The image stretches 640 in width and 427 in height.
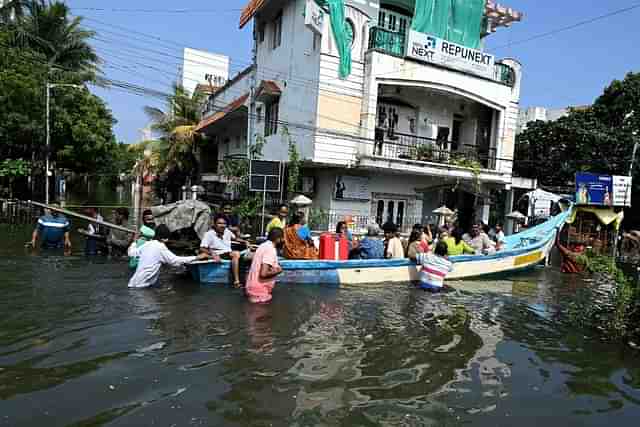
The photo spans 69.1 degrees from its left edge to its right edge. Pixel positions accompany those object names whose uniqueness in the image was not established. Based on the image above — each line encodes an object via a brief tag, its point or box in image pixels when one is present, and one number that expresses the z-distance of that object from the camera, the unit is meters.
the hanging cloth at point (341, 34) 16.05
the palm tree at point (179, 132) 30.30
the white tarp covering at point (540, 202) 22.09
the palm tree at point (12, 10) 24.58
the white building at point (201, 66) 50.44
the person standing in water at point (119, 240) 12.48
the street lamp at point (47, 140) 22.12
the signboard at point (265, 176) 13.96
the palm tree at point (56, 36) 25.72
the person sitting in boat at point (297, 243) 10.40
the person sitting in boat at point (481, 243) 13.17
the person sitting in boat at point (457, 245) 12.23
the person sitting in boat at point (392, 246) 11.13
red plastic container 10.40
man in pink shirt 7.80
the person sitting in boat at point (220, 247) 9.30
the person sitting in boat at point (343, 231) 10.82
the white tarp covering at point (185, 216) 10.79
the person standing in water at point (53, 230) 12.28
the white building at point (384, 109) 16.64
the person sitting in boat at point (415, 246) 10.92
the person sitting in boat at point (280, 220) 11.58
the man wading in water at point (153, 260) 8.27
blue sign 18.47
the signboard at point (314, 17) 15.61
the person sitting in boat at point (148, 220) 9.95
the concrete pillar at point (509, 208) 22.56
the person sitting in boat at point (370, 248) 11.07
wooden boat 9.48
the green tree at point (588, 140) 25.62
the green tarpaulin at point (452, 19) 17.64
